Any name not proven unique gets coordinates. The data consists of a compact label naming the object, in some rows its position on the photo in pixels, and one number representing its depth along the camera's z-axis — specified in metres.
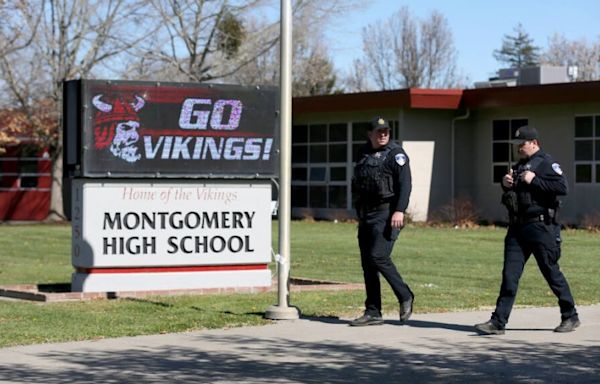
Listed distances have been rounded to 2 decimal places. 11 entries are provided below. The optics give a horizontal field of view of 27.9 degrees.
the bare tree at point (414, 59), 83.25
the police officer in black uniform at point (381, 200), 11.32
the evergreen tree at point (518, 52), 108.13
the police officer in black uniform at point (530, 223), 10.72
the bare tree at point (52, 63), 43.06
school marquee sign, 14.46
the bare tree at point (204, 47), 45.19
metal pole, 11.89
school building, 34.84
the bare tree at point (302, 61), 46.72
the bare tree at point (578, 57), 81.31
